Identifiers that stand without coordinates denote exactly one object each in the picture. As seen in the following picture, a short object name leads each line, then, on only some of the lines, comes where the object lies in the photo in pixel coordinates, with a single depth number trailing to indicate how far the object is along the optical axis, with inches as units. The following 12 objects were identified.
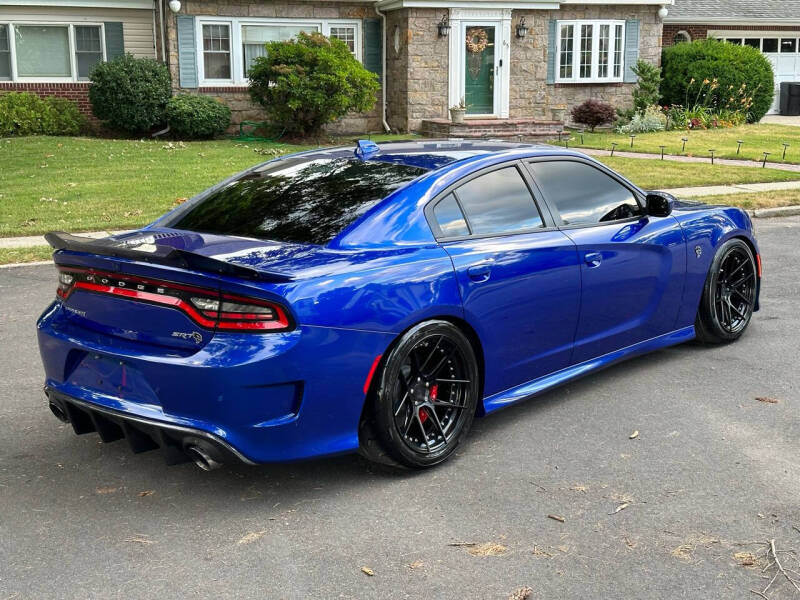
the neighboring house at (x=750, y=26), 1186.0
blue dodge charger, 157.5
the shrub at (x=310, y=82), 831.1
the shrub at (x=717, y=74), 1033.5
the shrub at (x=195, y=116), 858.8
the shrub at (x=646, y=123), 981.2
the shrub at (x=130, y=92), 854.5
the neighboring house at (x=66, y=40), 914.7
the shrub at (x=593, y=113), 995.9
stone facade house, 916.6
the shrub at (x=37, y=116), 852.6
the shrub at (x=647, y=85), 1019.9
